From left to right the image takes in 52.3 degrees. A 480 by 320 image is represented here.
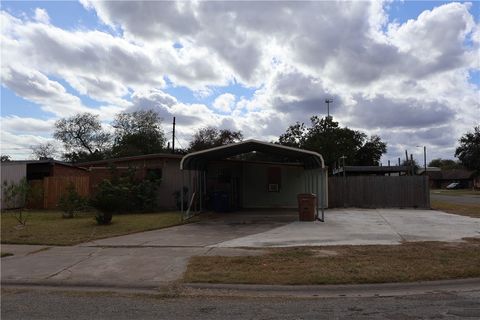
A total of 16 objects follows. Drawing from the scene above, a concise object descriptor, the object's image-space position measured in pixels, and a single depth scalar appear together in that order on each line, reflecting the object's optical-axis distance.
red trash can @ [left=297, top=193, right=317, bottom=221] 19.19
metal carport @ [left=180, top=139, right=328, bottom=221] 19.80
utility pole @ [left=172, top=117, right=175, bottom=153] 51.41
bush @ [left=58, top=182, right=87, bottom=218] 21.20
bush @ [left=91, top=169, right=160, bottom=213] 22.67
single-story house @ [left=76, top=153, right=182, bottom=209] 25.83
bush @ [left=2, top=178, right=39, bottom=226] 18.98
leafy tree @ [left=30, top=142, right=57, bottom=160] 75.31
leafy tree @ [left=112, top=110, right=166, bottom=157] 60.39
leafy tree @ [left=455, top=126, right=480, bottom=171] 70.12
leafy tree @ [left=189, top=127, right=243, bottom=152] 59.69
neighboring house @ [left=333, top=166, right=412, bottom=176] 45.31
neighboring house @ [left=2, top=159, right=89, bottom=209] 26.84
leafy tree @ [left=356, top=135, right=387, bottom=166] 74.94
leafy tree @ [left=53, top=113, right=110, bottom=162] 71.19
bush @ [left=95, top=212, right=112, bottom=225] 17.75
